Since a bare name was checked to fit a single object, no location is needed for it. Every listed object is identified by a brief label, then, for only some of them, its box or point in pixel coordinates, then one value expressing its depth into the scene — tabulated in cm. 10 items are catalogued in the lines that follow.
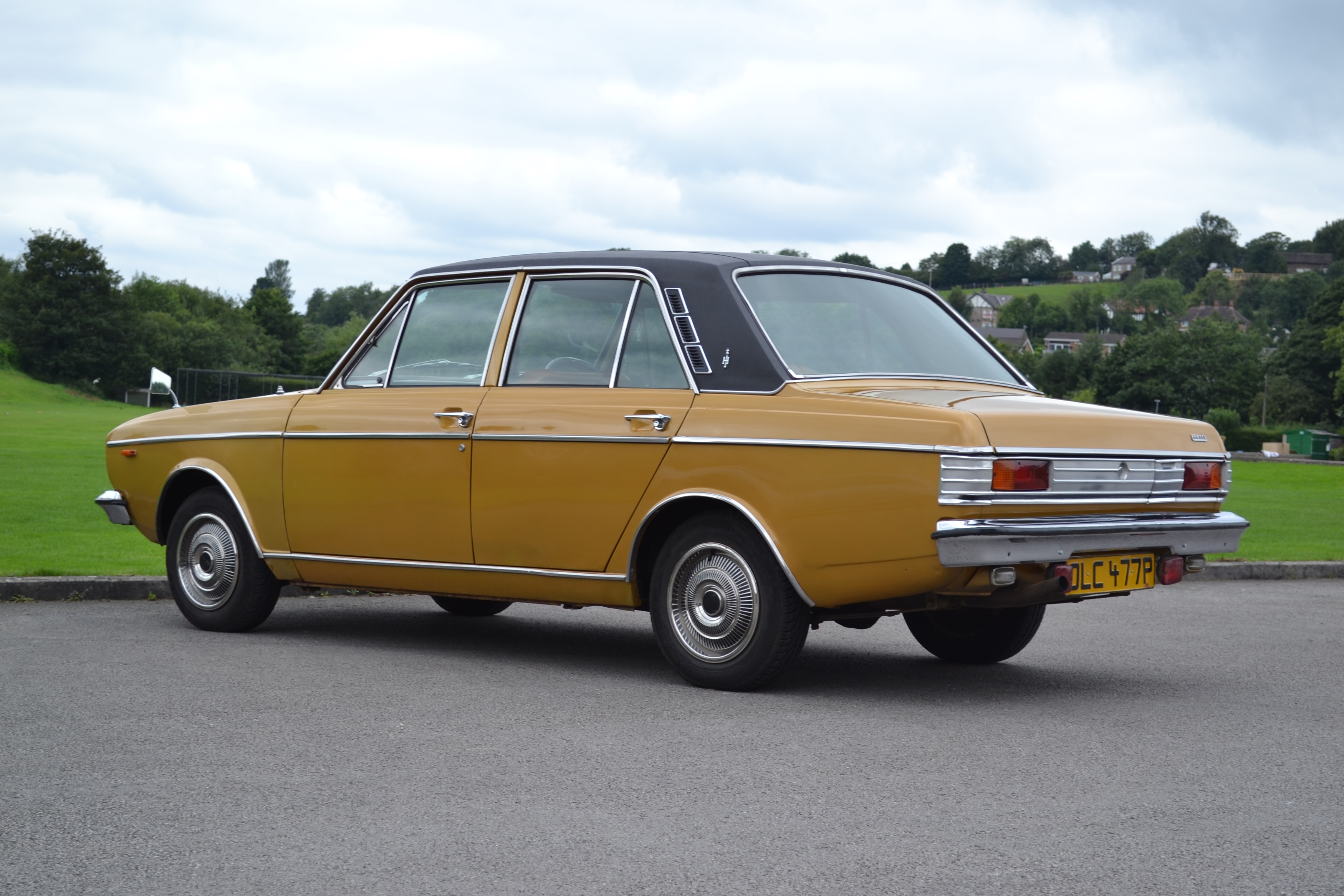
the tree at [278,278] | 18925
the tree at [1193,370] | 12194
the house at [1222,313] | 18018
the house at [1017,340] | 18538
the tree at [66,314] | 8131
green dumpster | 7156
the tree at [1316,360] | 9494
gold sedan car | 556
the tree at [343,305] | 17738
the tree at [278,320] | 12181
